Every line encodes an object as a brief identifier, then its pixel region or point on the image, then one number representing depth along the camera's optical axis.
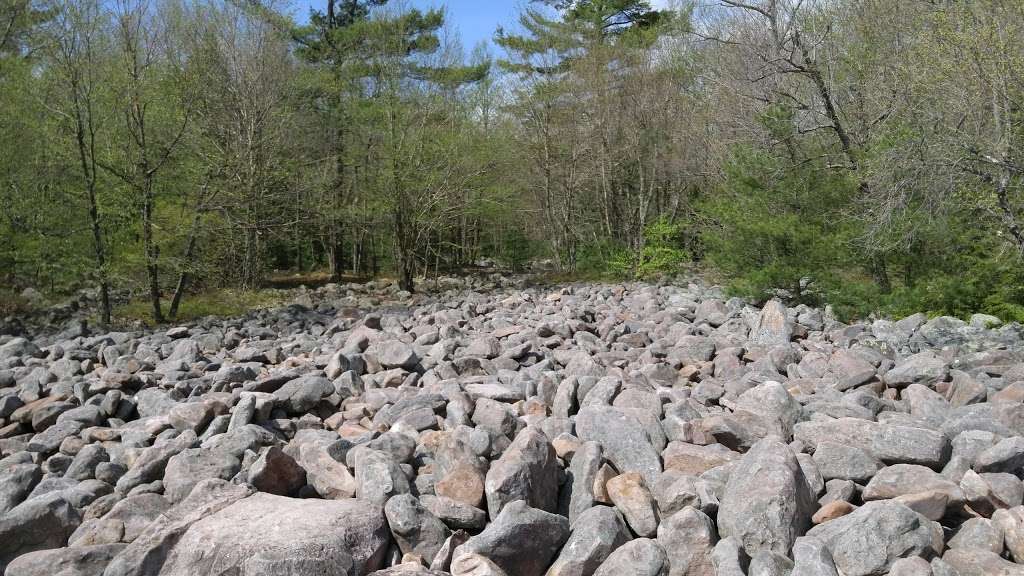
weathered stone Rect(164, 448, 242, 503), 3.18
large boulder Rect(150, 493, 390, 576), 2.36
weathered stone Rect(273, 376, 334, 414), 4.48
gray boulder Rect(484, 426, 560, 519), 2.81
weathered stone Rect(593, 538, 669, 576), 2.38
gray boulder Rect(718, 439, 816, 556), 2.48
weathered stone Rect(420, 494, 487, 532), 2.78
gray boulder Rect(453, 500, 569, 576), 2.48
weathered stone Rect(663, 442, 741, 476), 3.15
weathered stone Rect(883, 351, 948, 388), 4.57
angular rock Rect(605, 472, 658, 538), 2.70
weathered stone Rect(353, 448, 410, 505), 2.87
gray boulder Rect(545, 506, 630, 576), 2.48
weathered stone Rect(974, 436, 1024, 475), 2.93
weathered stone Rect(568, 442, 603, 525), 2.92
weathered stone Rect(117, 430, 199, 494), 3.38
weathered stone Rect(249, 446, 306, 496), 3.03
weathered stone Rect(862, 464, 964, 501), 2.76
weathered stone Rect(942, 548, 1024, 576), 2.28
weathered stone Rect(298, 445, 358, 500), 3.05
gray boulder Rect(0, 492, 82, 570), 2.78
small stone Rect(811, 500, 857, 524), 2.67
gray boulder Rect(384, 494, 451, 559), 2.62
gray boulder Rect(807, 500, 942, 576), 2.33
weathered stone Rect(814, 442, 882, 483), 2.97
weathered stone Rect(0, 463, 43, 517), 3.33
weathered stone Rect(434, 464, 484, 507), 2.90
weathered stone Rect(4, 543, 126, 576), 2.50
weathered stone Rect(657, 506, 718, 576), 2.43
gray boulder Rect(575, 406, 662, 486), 3.18
